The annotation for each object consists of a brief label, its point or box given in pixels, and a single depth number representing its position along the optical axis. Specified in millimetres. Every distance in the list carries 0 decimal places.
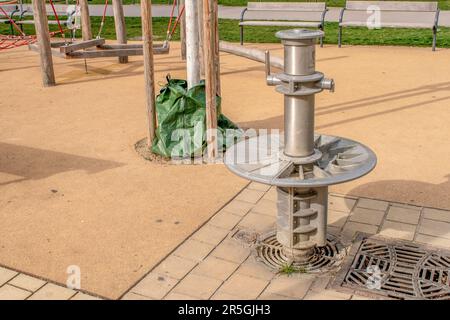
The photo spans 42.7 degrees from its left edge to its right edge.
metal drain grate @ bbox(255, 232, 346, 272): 4387
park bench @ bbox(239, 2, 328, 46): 13062
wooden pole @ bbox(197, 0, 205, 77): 7156
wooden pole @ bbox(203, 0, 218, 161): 6125
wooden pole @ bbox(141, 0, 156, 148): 6570
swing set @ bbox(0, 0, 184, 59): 10320
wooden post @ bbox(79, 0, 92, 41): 11992
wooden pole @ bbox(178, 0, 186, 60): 11874
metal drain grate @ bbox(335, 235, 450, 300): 4059
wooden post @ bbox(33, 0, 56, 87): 10117
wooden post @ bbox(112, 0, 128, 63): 11523
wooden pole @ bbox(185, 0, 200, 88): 7023
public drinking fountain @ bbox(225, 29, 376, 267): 3896
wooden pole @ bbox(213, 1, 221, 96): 6297
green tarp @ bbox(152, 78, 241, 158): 6758
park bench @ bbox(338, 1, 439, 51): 12461
